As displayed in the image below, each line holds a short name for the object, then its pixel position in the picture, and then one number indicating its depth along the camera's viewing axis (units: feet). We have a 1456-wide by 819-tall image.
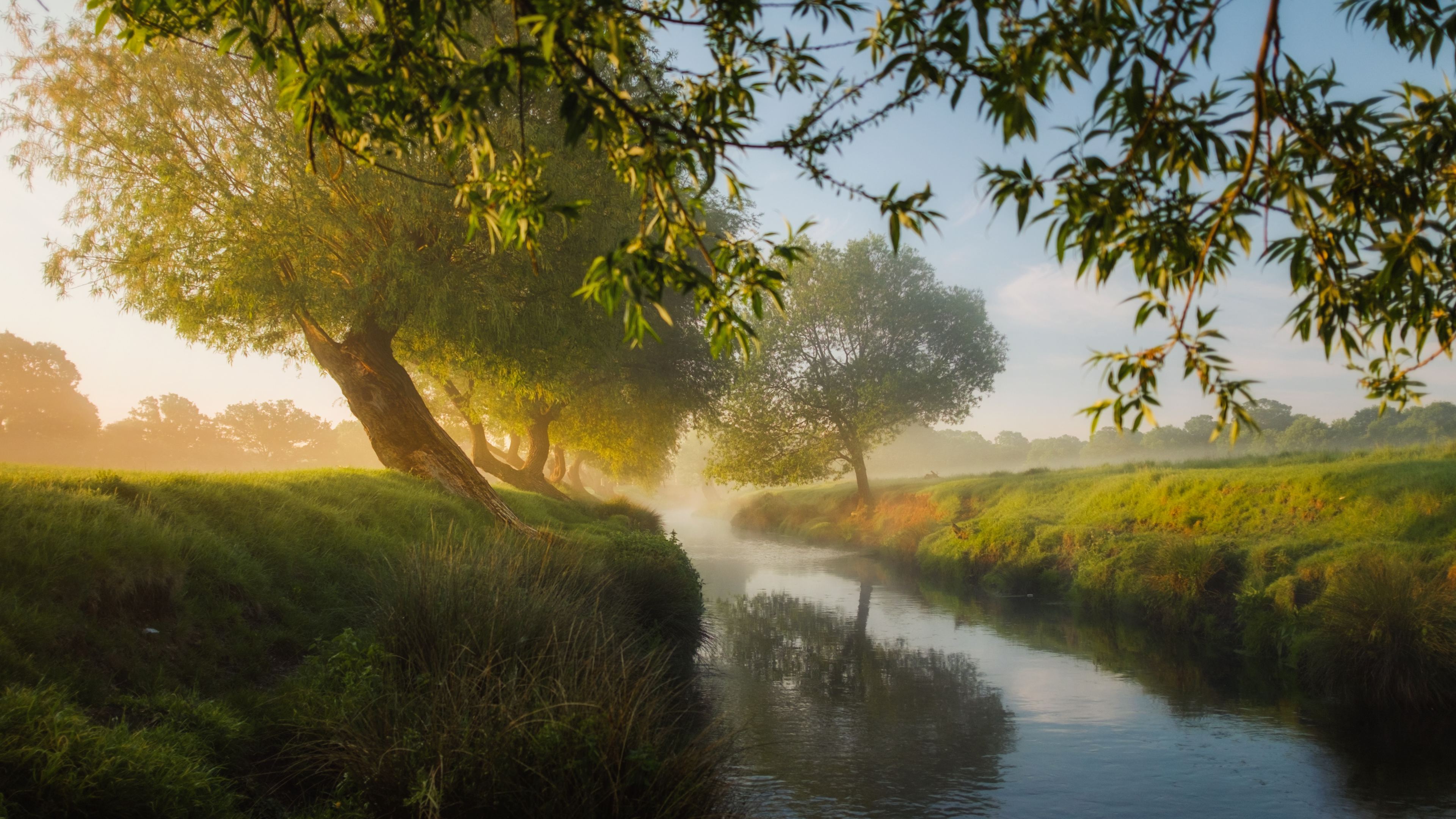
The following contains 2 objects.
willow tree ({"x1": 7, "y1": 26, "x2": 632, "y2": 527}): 46.80
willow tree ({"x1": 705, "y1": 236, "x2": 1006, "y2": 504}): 119.24
